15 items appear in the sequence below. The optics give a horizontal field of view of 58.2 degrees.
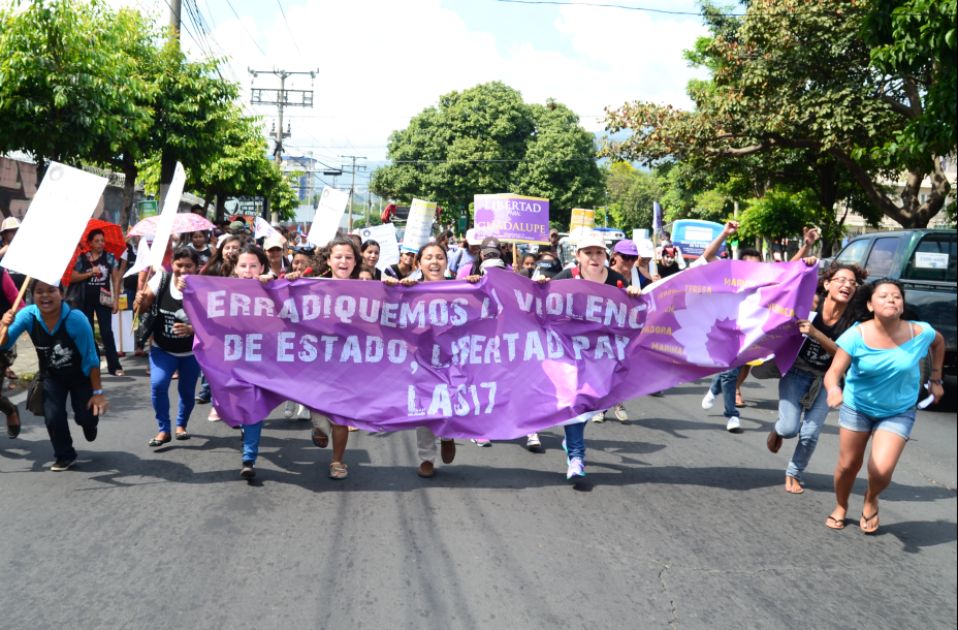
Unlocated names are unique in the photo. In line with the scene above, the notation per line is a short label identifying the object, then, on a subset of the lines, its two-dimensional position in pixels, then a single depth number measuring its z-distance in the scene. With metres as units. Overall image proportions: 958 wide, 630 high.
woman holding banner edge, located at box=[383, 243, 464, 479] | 6.41
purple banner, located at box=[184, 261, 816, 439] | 6.21
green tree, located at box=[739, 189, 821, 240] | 24.55
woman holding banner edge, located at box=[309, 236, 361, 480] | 6.25
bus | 40.47
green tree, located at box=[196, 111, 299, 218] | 28.55
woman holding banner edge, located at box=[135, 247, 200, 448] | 6.90
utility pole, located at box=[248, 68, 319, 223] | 48.84
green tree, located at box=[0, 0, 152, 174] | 11.23
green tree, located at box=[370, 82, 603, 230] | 54.19
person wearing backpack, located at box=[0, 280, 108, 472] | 6.20
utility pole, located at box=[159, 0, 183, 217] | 16.80
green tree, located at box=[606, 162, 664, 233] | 85.19
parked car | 9.91
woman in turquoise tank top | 4.94
